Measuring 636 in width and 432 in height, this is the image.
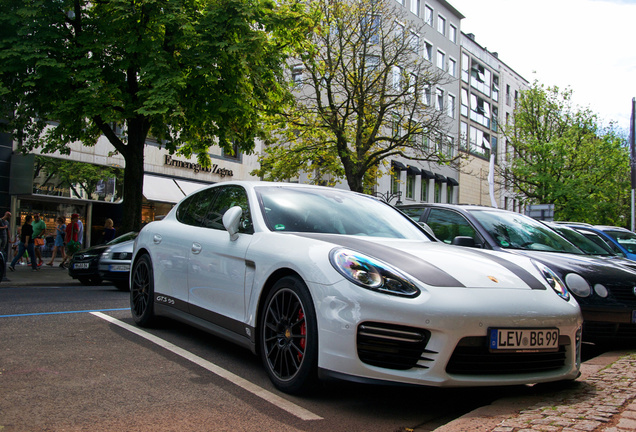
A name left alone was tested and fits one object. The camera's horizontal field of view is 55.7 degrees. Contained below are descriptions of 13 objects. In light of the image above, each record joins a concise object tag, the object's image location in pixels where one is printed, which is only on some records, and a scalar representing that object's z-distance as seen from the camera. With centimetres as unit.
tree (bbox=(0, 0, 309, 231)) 1376
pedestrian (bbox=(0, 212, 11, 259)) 1515
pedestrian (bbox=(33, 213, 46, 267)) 1819
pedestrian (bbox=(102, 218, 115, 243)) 1862
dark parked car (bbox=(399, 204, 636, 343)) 598
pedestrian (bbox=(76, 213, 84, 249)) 1873
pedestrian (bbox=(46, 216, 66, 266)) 1972
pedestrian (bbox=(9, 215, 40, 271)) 1739
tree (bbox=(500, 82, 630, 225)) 3538
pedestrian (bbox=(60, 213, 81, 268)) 1852
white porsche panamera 352
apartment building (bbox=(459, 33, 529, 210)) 5038
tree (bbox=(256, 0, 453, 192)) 2402
